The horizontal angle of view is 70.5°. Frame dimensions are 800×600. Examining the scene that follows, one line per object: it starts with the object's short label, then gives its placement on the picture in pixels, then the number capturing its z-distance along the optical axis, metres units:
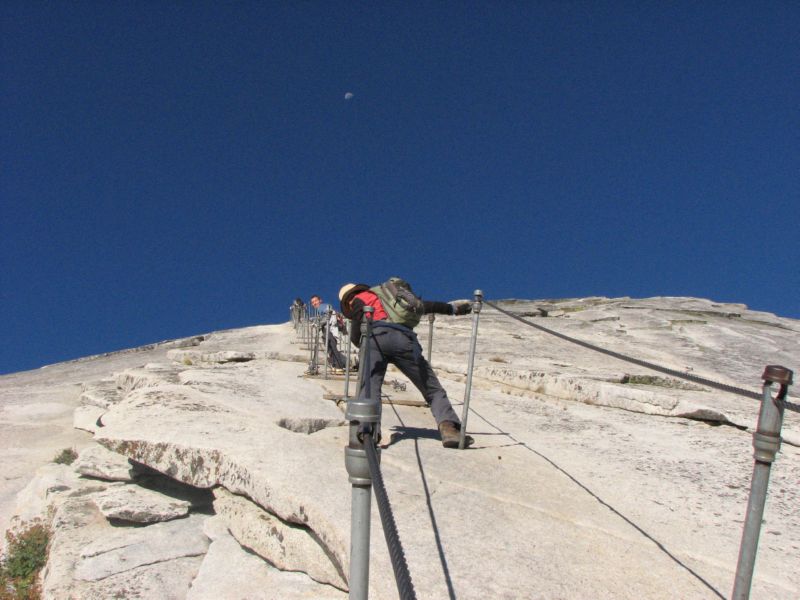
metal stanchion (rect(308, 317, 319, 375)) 11.13
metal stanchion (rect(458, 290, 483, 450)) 5.61
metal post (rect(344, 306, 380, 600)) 1.91
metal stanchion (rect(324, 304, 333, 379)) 10.36
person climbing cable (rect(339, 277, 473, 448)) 5.79
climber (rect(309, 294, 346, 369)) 11.93
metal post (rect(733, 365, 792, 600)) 2.14
